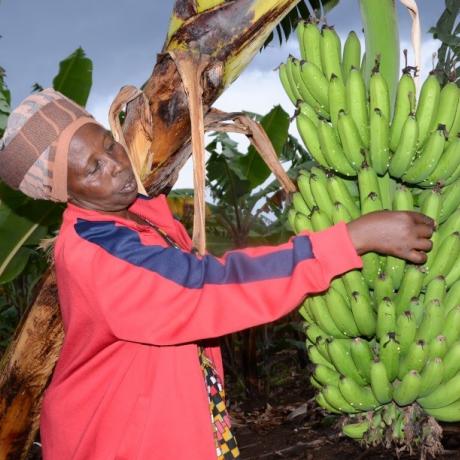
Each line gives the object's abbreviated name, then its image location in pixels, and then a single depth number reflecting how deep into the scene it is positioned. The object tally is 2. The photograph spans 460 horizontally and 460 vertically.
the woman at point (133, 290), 1.29
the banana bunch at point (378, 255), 1.46
